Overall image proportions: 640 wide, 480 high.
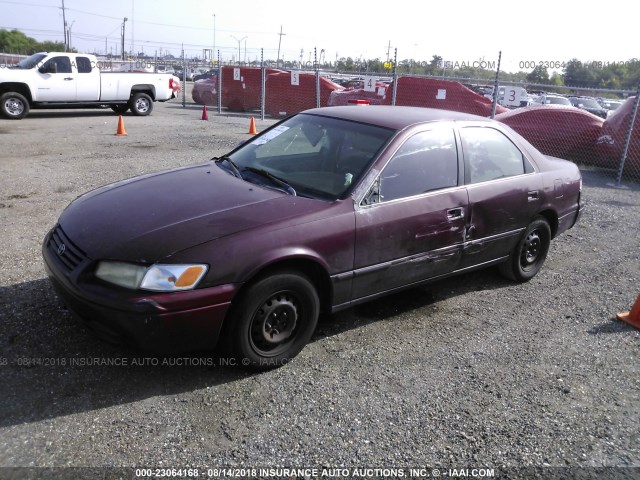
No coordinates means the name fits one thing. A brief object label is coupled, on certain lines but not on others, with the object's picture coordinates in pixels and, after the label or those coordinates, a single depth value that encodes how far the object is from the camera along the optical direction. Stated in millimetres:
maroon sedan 2977
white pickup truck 14969
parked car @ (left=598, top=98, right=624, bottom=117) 27403
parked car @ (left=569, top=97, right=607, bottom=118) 25027
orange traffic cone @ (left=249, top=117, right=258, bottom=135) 14342
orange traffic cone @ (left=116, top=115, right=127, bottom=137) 13098
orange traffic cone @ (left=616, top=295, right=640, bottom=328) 4410
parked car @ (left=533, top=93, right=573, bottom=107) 23281
